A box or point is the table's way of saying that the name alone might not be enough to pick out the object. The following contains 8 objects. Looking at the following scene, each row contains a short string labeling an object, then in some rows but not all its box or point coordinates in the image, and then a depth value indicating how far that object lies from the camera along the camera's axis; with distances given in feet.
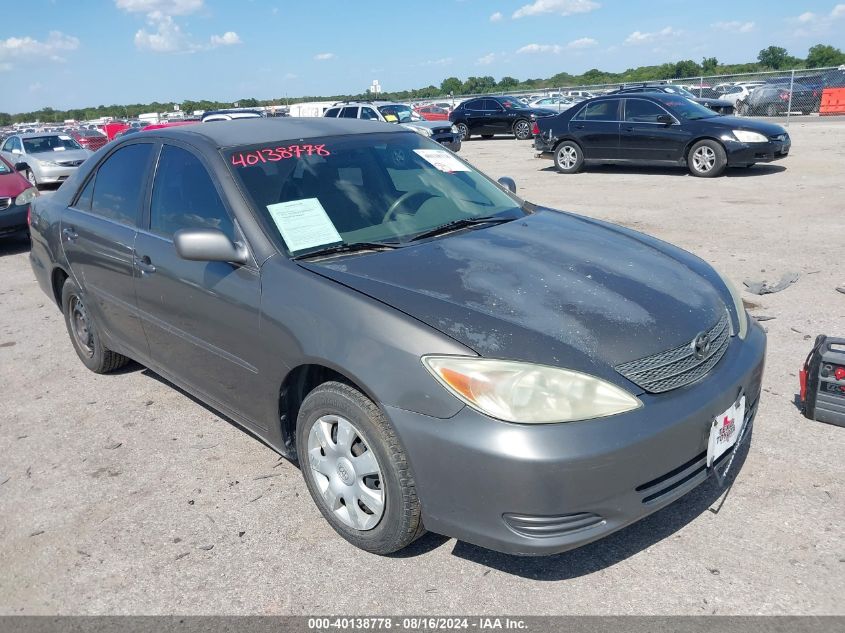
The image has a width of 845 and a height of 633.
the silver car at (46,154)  58.85
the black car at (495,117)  81.97
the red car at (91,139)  84.43
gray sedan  7.82
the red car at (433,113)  106.15
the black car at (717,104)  66.13
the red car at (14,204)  31.73
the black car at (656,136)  40.50
